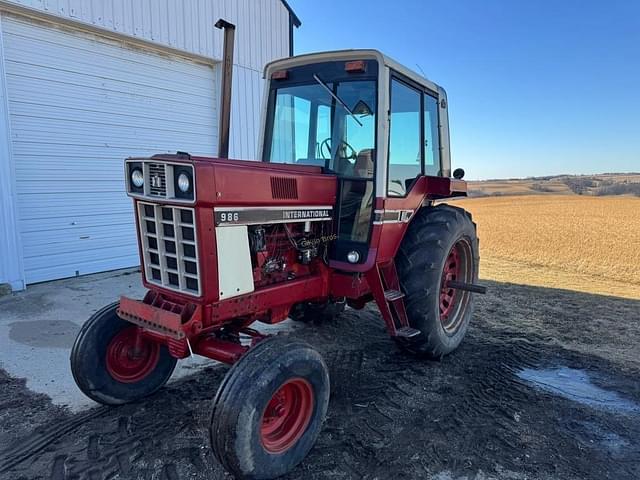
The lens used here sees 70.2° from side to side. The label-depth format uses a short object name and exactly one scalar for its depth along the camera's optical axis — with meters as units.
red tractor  2.39
